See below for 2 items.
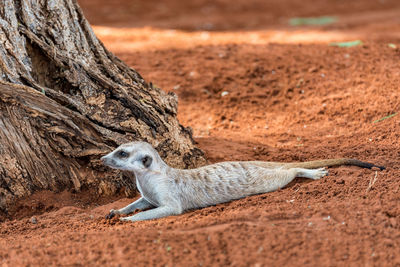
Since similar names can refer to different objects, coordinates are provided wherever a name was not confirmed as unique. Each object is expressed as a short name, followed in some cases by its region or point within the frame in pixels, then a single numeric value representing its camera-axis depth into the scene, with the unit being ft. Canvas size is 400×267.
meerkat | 25.17
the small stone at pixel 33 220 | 25.29
